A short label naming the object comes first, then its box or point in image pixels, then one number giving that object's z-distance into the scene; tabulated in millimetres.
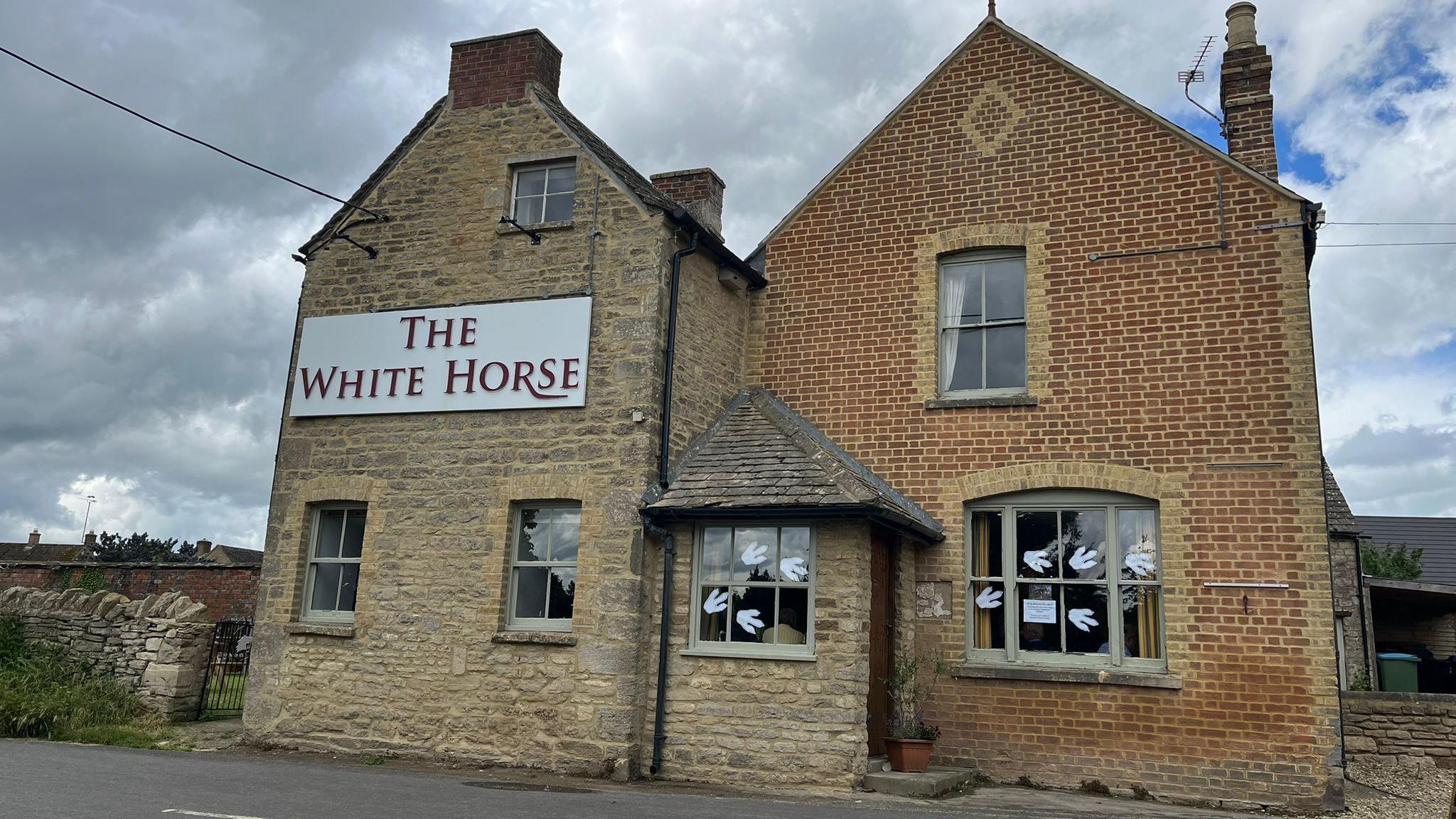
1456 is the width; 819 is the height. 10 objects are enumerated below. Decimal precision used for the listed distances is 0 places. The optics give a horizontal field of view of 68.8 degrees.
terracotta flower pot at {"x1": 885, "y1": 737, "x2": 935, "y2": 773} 10109
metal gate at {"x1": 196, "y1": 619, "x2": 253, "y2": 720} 14492
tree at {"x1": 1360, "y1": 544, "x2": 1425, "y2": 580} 28562
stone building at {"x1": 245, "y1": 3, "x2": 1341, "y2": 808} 10336
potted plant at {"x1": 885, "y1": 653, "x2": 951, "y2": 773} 10117
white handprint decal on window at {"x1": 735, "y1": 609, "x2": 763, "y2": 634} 10586
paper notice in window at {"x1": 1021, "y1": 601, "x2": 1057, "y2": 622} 11008
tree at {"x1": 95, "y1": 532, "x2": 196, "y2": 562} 39469
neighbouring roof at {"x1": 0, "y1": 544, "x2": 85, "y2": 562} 35812
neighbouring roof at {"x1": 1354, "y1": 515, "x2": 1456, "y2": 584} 29531
